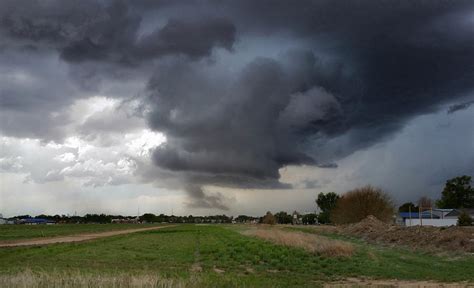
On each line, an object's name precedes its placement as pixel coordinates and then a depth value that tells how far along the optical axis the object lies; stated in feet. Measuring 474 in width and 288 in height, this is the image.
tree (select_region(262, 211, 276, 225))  620.65
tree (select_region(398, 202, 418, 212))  567.38
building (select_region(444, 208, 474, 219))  385.87
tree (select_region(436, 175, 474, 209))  461.78
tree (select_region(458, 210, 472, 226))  277.85
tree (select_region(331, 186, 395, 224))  346.74
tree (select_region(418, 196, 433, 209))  463.83
